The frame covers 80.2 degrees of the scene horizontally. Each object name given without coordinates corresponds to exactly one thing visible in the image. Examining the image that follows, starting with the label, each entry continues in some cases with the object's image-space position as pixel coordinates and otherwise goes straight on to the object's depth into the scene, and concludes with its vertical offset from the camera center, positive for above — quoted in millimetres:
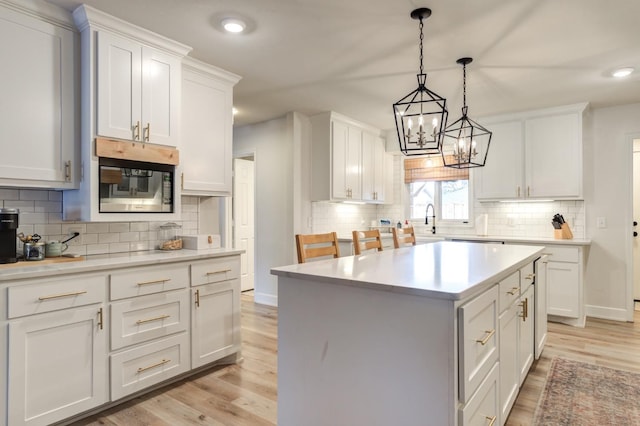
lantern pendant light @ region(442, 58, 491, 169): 2949 +530
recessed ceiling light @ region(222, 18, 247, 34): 2479 +1261
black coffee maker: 2102 -114
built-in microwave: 2451 +190
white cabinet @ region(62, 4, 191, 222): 2369 +812
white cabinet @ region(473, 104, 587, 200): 4320 +687
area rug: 2251 -1206
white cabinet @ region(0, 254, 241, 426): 1927 -724
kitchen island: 1354 -517
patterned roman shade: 5477 +652
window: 5492 +379
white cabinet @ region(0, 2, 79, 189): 2148 +684
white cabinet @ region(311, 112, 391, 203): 4703 +716
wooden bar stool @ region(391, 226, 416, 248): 3323 -204
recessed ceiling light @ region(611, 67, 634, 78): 3277 +1252
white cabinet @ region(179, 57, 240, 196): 3037 +711
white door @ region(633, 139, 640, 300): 5168 +30
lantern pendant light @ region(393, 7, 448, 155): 2348 +592
